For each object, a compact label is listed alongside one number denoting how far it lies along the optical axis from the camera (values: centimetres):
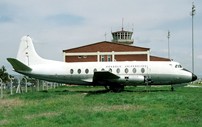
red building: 5431
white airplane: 2884
